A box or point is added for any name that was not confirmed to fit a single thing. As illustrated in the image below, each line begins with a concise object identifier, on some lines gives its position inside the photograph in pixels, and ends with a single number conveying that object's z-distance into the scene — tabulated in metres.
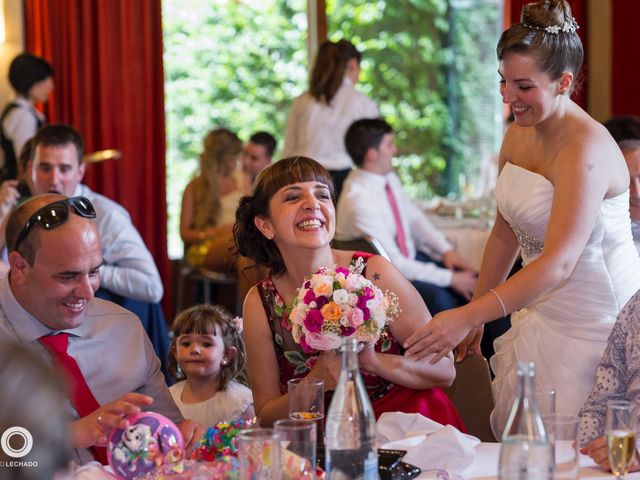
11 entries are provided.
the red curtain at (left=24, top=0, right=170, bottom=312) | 8.28
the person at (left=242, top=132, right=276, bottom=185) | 7.64
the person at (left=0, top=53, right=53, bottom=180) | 7.28
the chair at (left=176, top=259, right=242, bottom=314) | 7.01
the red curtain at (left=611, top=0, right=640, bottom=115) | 7.41
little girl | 3.29
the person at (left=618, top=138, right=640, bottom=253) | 3.72
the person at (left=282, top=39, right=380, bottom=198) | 6.96
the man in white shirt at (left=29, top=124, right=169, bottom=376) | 4.19
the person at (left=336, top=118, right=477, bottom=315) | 5.32
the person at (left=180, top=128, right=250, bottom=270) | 7.14
